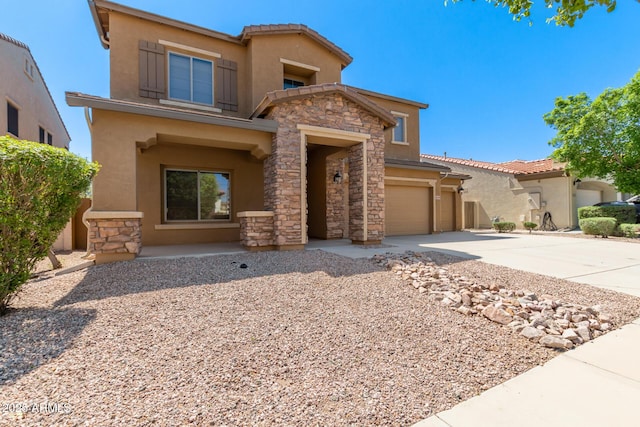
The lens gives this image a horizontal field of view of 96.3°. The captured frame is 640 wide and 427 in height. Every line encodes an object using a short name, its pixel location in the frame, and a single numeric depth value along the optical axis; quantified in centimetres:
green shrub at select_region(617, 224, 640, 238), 1182
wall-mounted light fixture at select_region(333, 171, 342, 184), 1080
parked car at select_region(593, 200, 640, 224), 1614
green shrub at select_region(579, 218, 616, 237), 1216
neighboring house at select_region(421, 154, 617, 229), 1672
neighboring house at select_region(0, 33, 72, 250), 1082
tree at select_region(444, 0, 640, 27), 303
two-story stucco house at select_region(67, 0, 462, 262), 651
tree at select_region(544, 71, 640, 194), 1211
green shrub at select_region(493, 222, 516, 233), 1558
